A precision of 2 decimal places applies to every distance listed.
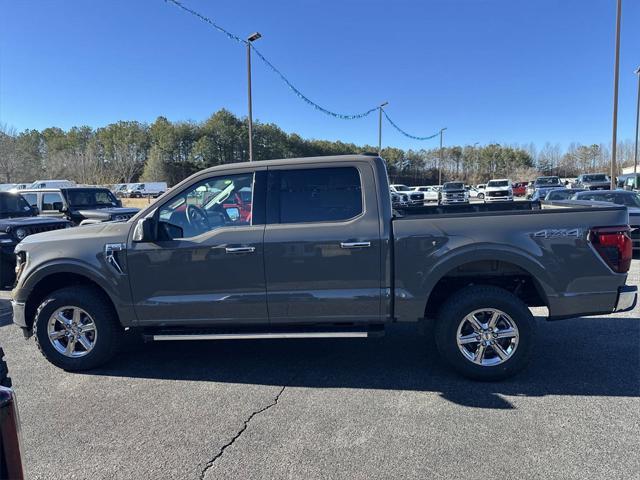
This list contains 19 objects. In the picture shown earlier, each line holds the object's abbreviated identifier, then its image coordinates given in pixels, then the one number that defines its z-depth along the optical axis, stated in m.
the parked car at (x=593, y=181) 30.14
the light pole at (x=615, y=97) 16.94
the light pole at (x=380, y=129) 32.00
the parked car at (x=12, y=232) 8.18
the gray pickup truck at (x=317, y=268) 3.80
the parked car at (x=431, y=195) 40.28
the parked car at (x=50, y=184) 24.53
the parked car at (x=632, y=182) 31.18
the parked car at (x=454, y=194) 31.97
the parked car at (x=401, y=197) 27.96
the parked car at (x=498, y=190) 32.41
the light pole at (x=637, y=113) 34.24
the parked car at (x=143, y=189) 48.22
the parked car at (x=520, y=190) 49.97
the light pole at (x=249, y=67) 16.58
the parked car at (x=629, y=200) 10.53
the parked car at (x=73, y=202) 12.12
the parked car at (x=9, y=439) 1.47
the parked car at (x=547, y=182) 39.62
